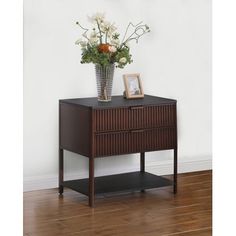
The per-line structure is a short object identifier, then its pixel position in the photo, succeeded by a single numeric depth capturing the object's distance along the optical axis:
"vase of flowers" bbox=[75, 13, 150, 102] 5.16
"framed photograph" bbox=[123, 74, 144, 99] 5.52
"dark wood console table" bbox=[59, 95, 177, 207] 5.12
